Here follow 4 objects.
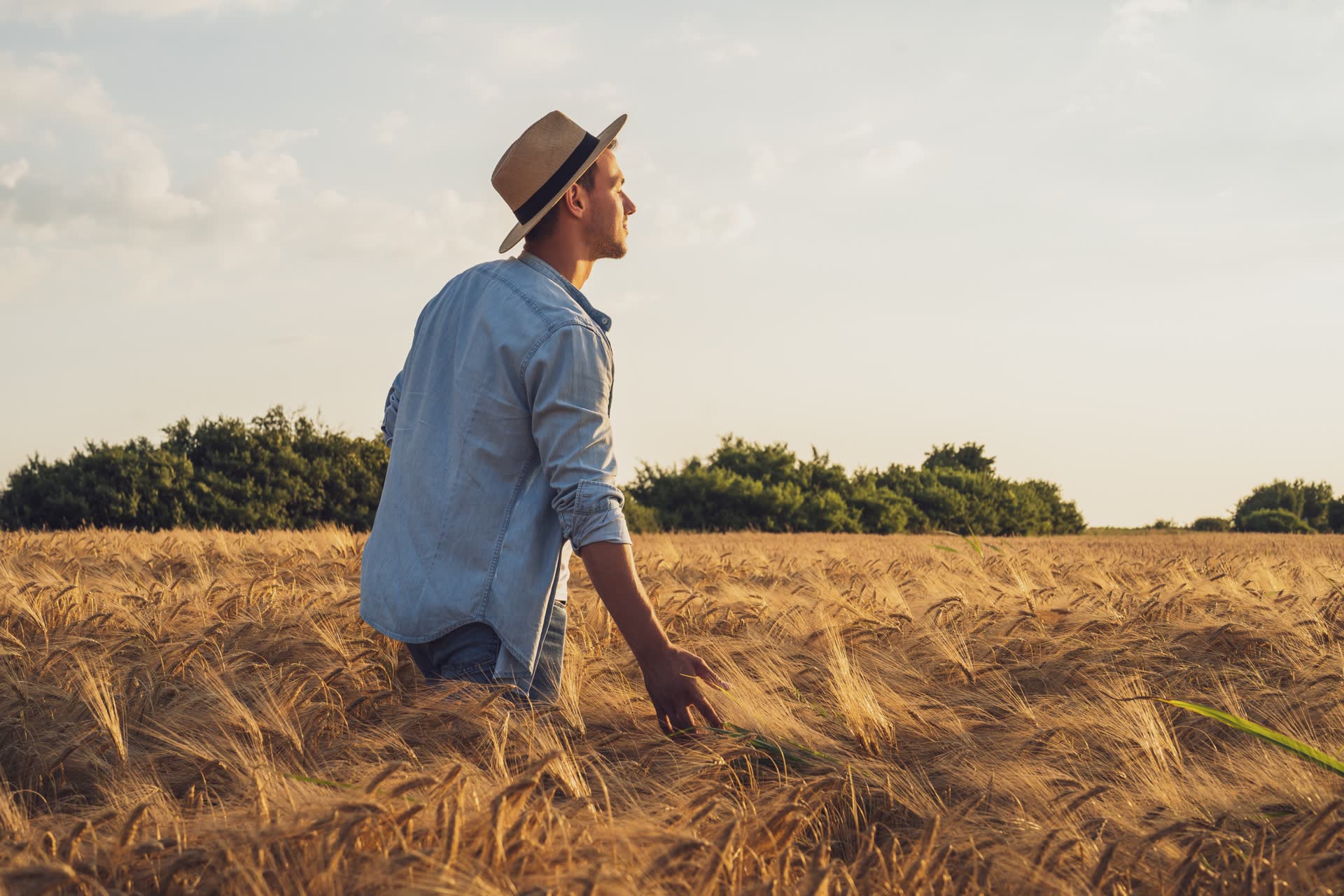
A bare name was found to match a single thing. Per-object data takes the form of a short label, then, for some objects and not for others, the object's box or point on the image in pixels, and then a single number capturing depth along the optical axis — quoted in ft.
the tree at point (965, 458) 110.22
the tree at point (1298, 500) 105.60
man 8.01
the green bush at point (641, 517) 68.49
